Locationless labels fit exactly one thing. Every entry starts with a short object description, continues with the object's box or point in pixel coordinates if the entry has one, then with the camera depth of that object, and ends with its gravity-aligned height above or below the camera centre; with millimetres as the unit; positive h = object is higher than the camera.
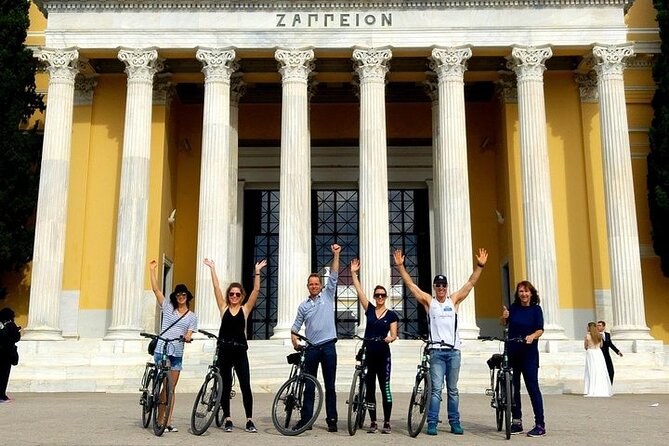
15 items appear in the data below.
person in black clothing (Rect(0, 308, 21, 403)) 14766 -38
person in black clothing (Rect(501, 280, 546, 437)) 8898 -83
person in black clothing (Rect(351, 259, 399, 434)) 9203 -167
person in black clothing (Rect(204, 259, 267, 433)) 9094 -4
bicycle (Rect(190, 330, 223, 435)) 8844 -728
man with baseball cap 8984 -66
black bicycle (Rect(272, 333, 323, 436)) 8828 -703
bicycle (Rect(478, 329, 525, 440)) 8602 -568
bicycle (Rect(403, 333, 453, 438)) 8812 -660
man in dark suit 16688 -184
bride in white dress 16453 -572
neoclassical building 22297 +6598
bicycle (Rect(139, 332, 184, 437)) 8914 -611
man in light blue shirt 9039 +130
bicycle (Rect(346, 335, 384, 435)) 9125 -680
